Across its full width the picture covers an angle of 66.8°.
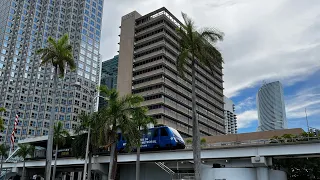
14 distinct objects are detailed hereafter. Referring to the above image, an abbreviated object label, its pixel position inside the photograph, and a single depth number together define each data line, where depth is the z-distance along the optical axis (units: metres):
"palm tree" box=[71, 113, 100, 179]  29.07
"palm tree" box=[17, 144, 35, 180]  44.13
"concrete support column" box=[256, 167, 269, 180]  23.43
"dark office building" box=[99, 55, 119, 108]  141.49
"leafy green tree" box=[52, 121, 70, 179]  38.73
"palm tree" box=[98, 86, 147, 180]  23.03
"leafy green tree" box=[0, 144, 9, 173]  49.70
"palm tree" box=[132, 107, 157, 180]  24.36
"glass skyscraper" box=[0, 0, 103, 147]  88.38
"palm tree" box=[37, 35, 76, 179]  24.11
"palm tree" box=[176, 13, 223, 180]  20.22
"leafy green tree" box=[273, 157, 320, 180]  31.30
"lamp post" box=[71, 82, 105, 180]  24.32
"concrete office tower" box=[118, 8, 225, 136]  74.90
